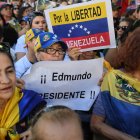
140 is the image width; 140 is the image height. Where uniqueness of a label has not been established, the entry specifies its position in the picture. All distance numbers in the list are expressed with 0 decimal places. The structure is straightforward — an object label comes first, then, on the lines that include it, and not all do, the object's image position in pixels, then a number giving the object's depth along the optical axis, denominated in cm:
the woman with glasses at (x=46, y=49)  309
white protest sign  287
